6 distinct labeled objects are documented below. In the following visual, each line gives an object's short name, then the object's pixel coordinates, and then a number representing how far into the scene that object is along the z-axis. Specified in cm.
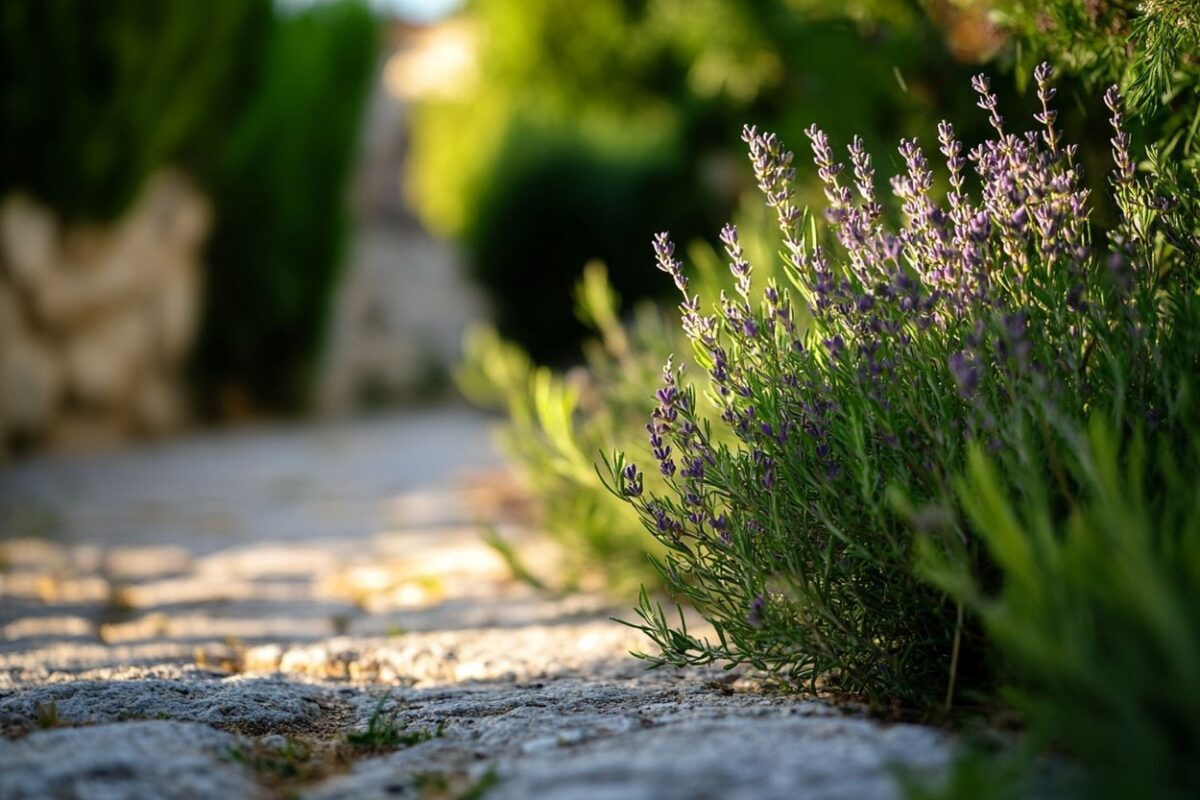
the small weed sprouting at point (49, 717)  239
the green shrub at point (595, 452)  294
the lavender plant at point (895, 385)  234
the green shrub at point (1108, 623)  210
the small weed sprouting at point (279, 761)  232
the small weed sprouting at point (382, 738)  239
